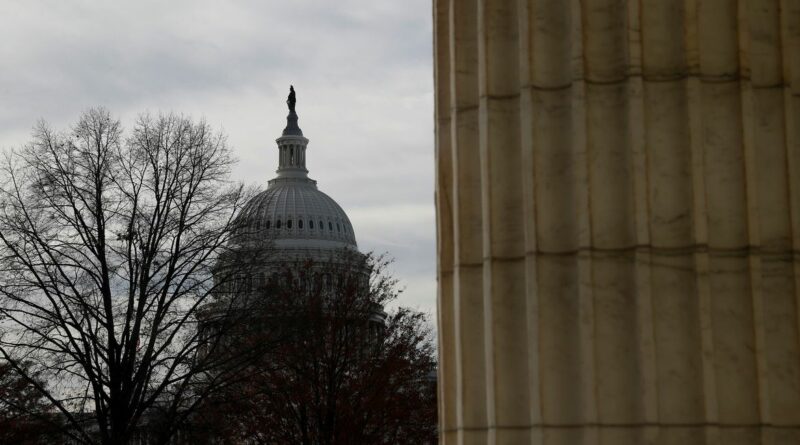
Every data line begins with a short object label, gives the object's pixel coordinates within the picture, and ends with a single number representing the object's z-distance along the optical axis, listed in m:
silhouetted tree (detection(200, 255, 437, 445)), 43.06
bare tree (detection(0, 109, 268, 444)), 34.66
